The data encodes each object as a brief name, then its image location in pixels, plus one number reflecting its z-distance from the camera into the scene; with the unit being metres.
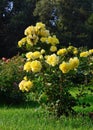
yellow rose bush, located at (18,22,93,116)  6.50
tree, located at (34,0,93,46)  35.28
